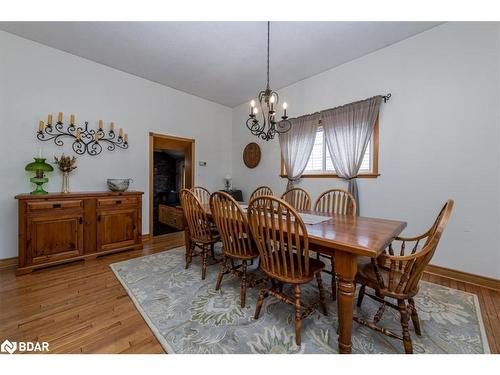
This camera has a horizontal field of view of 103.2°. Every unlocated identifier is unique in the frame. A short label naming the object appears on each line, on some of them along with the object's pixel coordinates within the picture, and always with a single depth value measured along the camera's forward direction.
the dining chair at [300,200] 2.61
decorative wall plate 4.37
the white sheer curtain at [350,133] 2.74
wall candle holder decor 2.70
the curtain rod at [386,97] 2.63
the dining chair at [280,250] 1.28
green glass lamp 2.37
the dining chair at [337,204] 2.24
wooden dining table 1.13
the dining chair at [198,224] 2.18
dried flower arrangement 2.70
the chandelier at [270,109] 2.05
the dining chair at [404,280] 1.12
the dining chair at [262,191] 3.01
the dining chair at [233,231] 1.67
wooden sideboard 2.26
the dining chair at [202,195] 3.32
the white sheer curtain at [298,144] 3.39
